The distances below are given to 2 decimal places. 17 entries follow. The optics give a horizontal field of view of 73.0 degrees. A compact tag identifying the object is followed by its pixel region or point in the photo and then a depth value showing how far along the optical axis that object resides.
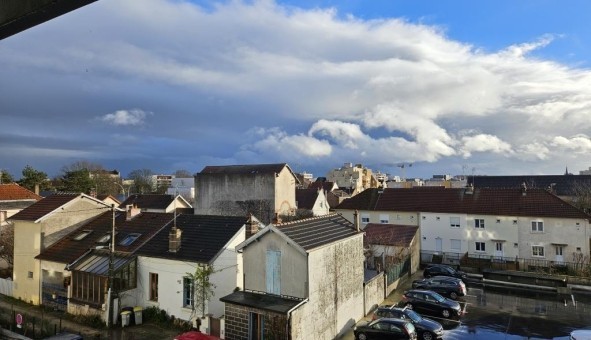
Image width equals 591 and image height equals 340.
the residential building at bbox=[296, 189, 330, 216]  55.66
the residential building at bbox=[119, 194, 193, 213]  54.97
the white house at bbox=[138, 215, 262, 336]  21.38
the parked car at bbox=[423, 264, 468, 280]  32.41
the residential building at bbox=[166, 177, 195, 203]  79.12
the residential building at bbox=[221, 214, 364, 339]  17.05
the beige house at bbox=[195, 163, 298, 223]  48.34
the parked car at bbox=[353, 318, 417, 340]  18.47
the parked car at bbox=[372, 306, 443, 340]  19.55
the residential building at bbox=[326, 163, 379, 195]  113.27
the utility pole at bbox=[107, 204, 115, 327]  22.03
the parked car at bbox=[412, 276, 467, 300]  27.09
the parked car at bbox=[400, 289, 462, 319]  23.23
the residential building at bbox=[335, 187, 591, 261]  36.84
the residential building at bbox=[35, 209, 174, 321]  23.06
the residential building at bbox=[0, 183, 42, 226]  42.94
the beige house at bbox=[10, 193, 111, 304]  27.62
